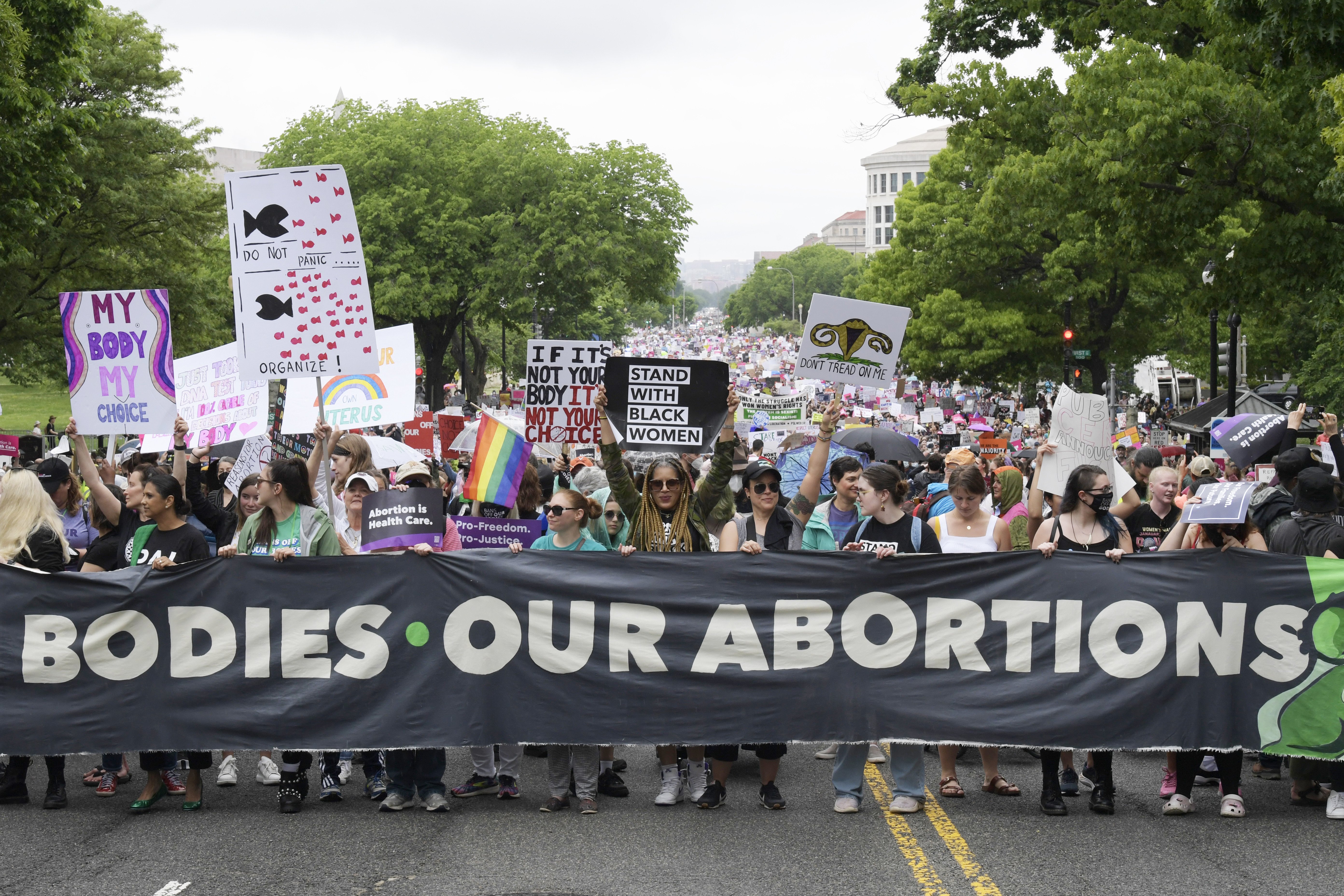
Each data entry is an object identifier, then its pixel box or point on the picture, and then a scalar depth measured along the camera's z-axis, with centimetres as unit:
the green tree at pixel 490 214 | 5116
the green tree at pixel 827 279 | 19775
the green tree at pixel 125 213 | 3058
